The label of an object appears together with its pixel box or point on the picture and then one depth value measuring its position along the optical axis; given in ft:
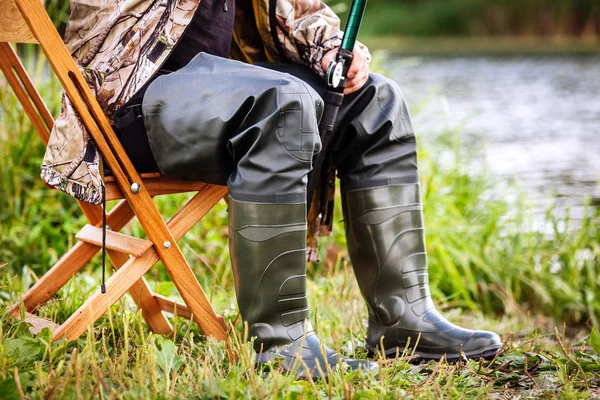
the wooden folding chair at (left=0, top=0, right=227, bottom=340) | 14.20
